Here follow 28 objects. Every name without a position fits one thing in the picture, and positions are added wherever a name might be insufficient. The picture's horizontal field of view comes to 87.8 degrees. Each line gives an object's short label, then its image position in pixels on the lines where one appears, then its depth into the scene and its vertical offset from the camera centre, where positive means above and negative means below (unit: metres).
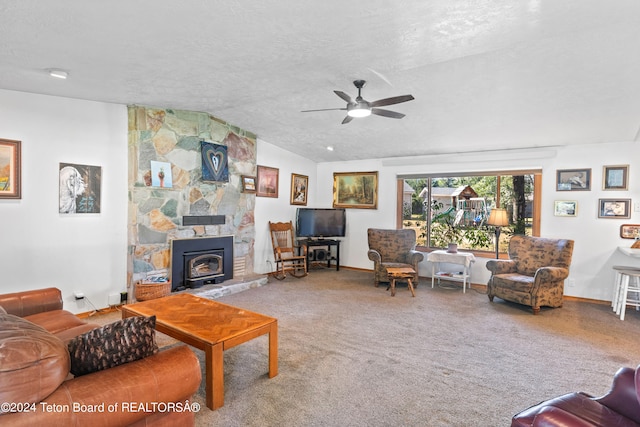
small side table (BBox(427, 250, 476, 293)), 5.37 -0.87
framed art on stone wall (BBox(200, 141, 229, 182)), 5.16 +0.66
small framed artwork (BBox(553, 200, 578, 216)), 5.04 +0.03
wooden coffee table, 2.23 -0.94
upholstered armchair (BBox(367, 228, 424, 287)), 5.65 -0.77
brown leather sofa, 1.15 -0.74
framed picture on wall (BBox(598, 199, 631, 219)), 4.70 +0.04
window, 5.54 +0.06
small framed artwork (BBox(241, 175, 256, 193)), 5.80 +0.36
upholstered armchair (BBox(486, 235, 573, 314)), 4.34 -0.87
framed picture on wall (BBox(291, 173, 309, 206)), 7.05 +0.36
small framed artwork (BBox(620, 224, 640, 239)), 4.61 -0.28
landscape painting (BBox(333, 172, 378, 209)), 6.96 +0.35
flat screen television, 6.90 -0.35
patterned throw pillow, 1.43 -0.64
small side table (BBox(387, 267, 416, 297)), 5.18 -1.07
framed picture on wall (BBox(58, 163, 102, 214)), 3.85 +0.16
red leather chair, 1.33 -0.89
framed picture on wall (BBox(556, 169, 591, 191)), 4.95 +0.47
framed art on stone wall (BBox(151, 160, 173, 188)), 4.59 +0.40
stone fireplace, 4.46 +0.05
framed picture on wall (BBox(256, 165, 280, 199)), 6.29 +0.44
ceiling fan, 3.31 +1.06
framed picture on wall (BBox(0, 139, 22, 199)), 3.42 +0.32
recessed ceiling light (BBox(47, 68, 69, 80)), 3.06 +1.20
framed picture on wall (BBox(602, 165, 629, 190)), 4.71 +0.48
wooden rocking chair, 6.36 -0.94
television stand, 6.93 -0.97
